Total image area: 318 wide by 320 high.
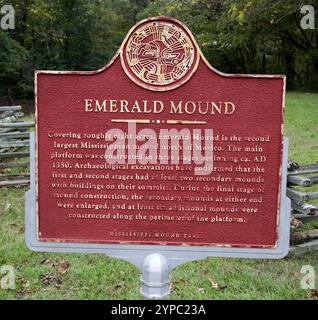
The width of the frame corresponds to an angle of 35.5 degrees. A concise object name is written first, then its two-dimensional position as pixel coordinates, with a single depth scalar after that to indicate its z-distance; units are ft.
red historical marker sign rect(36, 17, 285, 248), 11.57
